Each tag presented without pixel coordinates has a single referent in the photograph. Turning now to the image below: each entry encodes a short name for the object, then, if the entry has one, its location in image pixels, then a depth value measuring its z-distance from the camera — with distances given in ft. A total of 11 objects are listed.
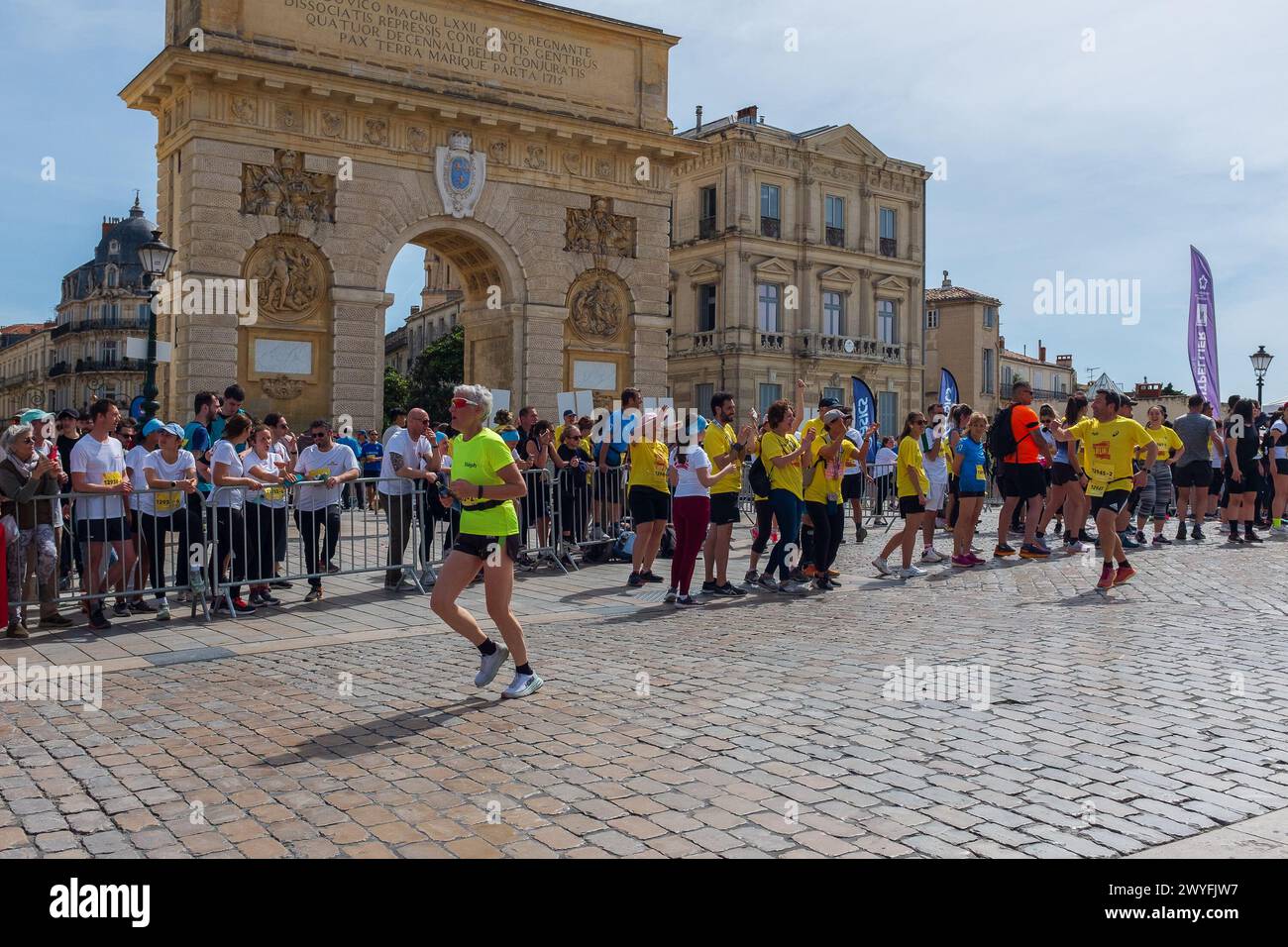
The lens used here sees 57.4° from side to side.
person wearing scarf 30.94
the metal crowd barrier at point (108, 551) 31.78
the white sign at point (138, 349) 58.18
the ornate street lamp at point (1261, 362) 96.32
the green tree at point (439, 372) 206.28
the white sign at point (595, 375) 97.25
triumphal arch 79.97
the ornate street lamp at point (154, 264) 58.23
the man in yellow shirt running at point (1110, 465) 37.86
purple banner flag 87.10
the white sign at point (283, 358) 82.89
